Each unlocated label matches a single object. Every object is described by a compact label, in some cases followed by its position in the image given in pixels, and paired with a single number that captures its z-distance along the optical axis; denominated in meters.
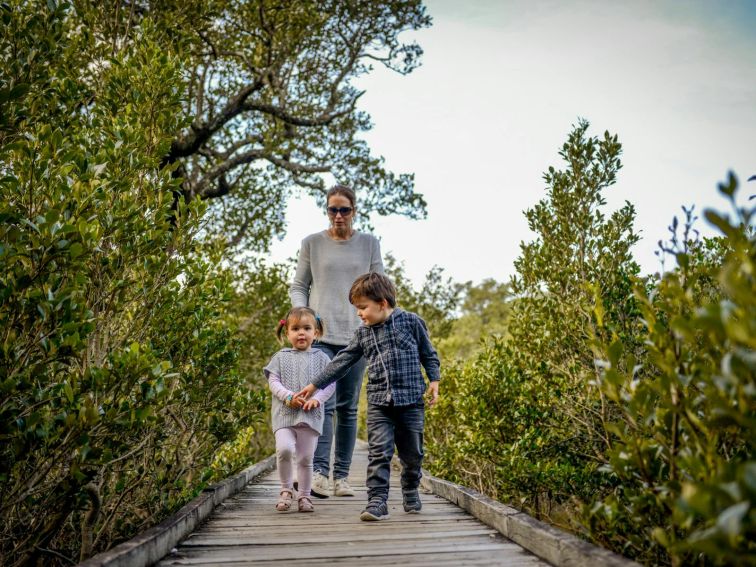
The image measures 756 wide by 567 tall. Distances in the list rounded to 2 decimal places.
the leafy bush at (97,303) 2.10
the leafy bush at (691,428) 1.02
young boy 3.43
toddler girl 3.86
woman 4.41
